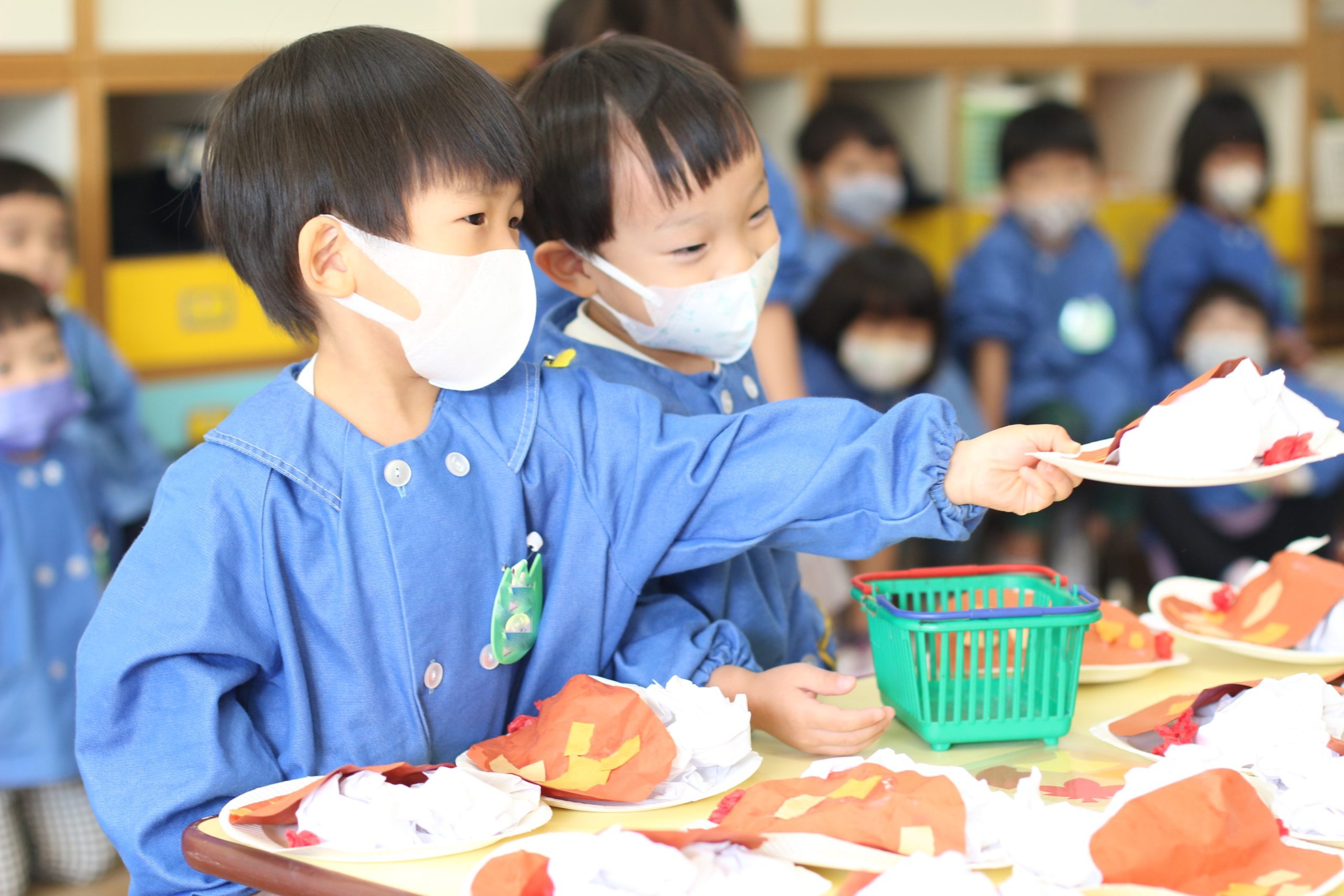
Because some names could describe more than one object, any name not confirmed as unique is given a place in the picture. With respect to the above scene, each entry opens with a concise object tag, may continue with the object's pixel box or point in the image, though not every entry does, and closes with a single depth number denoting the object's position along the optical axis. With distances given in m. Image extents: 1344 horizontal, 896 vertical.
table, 0.97
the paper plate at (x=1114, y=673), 1.35
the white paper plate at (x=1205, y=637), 1.38
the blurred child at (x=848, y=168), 3.55
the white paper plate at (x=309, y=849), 1.00
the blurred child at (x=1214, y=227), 3.92
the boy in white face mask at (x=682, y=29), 1.98
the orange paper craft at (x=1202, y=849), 0.91
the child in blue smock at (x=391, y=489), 1.09
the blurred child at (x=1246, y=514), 3.36
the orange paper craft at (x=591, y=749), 1.08
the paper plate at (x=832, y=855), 0.94
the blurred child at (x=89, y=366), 2.56
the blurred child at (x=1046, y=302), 3.57
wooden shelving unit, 2.72
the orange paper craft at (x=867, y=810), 0.95
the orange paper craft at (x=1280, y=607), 1.41
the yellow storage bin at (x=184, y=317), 2.86
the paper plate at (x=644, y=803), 1.07
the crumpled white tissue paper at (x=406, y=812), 1.00
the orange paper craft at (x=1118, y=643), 1.38
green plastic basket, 1.18
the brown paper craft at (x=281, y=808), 1.02
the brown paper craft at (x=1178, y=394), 1.07
